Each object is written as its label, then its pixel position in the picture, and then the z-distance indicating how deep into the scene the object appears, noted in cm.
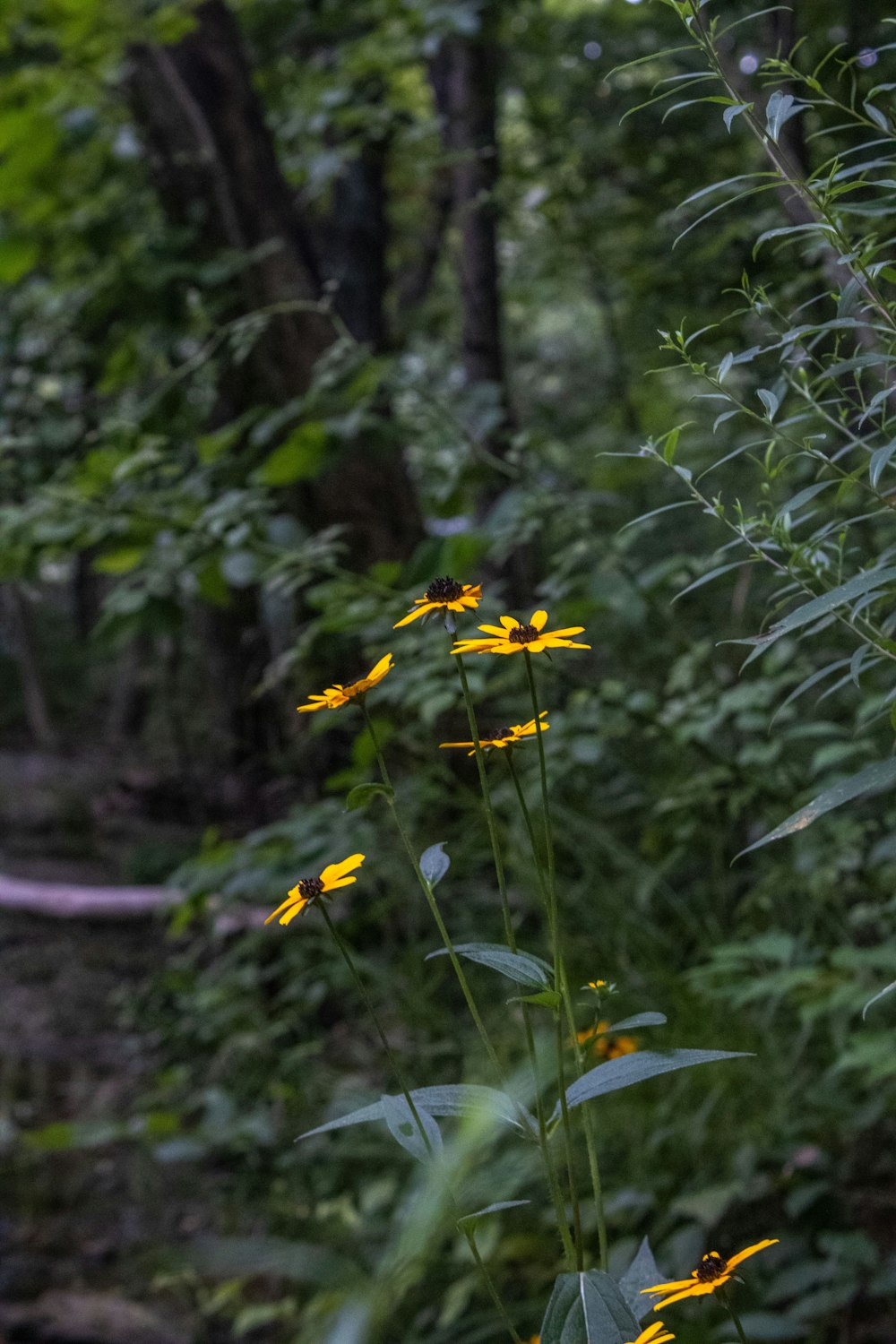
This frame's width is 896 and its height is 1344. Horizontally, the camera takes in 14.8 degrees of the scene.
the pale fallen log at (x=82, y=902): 673
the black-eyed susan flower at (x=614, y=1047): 211
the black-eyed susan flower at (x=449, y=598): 151
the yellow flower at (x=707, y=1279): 146
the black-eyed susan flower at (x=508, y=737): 154
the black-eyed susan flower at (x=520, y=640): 149
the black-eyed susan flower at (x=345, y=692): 149
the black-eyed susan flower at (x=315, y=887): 150
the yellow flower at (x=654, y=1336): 143
